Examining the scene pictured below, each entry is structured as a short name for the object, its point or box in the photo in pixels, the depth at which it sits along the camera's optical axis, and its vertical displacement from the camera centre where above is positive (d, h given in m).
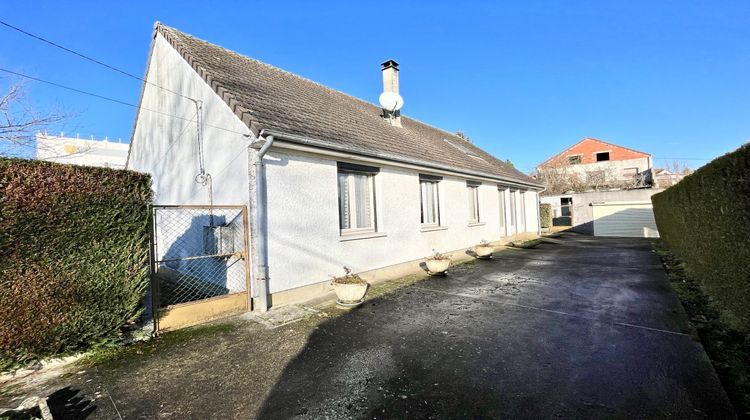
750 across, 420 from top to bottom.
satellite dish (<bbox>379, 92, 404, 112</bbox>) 12.40 +4.41
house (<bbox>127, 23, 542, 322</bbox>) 5.77 +1.14
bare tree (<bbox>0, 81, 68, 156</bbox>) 6.46 +1.92
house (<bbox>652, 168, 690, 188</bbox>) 27.52 +2.34
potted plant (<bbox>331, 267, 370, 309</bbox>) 5.61 -1.29
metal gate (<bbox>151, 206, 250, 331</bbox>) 4.88 -0.90
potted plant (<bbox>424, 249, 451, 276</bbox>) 8.14 -1.27
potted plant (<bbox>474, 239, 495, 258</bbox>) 10.67 -1.26
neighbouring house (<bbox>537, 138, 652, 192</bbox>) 32.68 +4.55
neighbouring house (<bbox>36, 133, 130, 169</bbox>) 8.00 +3.46
